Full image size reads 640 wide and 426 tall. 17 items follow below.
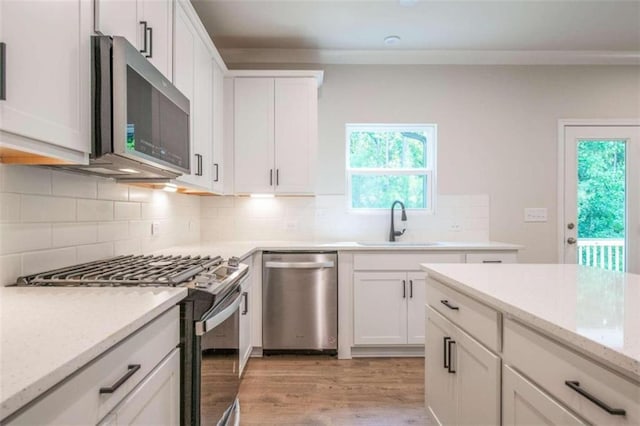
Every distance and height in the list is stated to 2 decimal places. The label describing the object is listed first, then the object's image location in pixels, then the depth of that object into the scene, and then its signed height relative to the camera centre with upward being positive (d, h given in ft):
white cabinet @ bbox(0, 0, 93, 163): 2.91 +1.31
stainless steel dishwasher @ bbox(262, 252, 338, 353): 8.84 -2.27
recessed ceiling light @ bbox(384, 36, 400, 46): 9.77 +5.07
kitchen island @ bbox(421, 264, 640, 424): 2.38 -1.18
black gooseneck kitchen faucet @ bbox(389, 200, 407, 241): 10.61 -0.50
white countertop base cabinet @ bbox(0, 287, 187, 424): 1.87 -0.87
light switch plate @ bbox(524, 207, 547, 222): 11.14 +0.01
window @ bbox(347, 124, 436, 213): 11.09 +1.55
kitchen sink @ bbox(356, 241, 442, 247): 10.20 -0.89
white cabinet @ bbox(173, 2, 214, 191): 6.56 +2.77
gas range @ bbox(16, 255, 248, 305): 3.97 -0.79
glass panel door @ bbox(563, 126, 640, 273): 11.09 +0.67
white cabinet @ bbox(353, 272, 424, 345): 8.98 -2.52
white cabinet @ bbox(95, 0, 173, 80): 4.17 +2.72
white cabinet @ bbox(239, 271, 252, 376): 7.54 -2.58
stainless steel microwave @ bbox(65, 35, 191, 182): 3.93 +1.27
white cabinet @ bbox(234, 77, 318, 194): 9.80 +2.31
